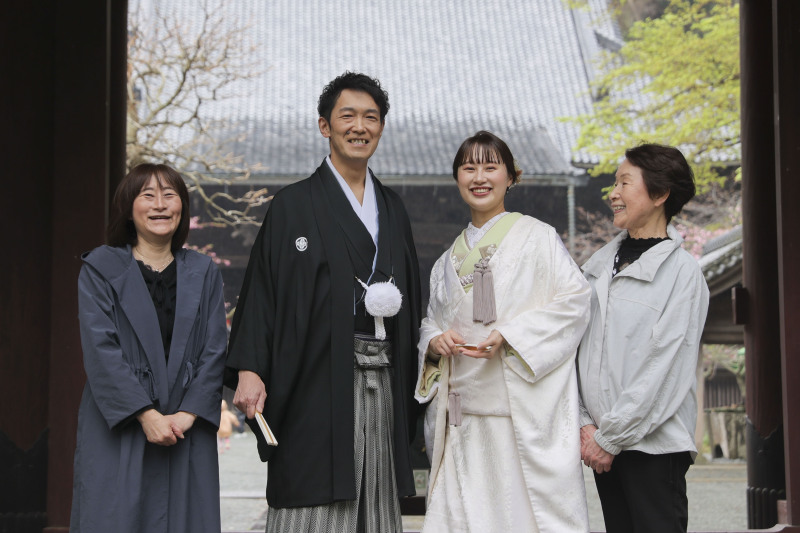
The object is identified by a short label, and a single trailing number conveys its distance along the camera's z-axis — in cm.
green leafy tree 1182
